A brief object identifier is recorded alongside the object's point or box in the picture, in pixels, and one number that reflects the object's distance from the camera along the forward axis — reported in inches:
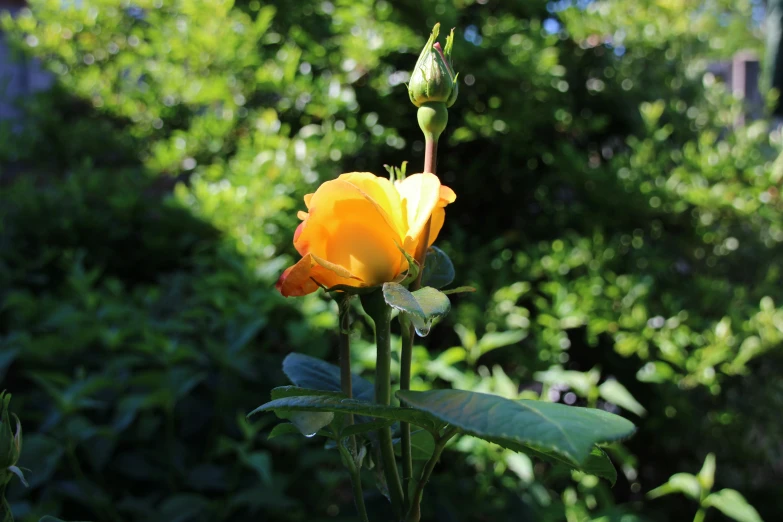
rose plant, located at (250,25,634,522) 13.5
